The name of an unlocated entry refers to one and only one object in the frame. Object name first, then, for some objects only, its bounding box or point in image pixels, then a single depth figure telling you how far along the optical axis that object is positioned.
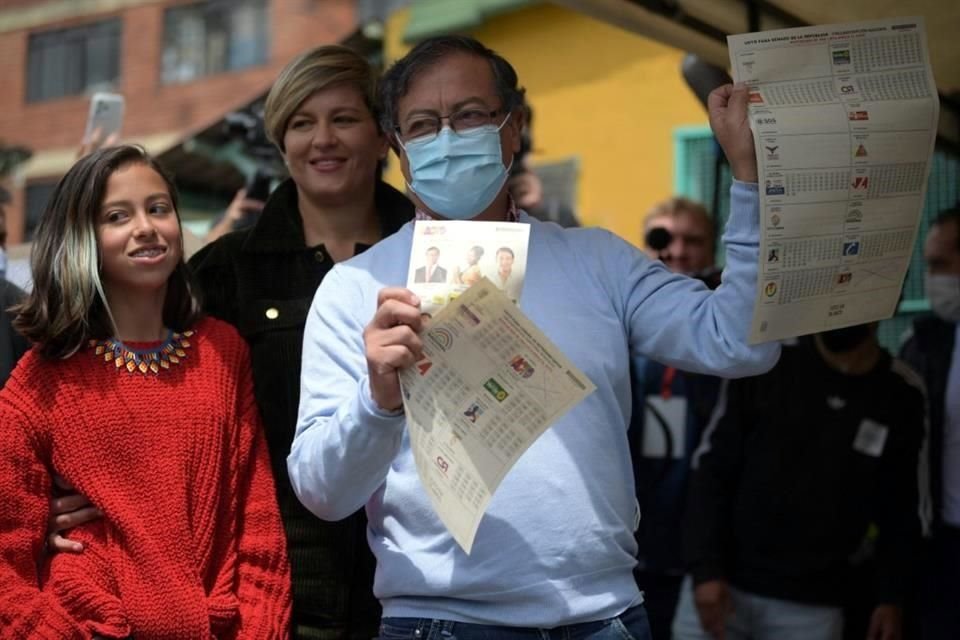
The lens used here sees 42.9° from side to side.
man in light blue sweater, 1.98
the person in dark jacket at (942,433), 4.12
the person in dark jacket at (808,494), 3.76
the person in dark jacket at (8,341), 2.65
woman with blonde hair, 2.56
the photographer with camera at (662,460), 4.33
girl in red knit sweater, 2.26
